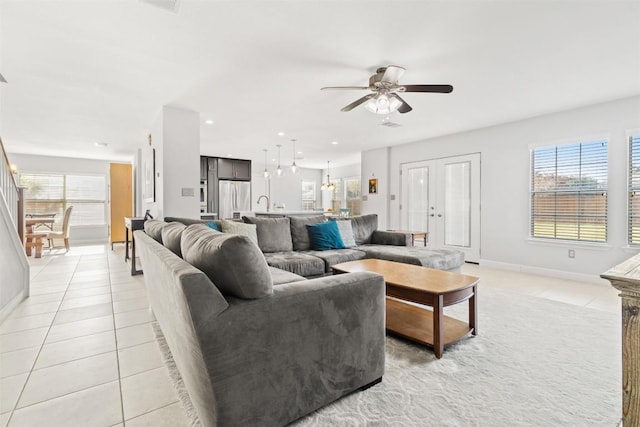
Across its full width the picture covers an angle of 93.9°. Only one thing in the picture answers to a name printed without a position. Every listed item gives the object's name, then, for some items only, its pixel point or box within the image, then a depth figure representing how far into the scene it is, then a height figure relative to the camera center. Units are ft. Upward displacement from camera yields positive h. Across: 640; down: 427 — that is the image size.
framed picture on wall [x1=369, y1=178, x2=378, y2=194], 23.82 +1.82
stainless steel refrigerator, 26.58 +0.94
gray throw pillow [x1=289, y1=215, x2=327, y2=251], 12.98 -1.15
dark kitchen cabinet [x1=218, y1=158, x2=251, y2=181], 27.02 +3.56
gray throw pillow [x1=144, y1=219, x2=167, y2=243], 8.01 -0.64
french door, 18.01 +0.46
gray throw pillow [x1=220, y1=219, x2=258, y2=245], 10.93 -0.76
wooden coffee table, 6.53 -2.08
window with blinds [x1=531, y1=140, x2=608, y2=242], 13.25 +0.81
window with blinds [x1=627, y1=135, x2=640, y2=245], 12.24 +0.69
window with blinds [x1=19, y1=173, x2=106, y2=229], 25.49 +1.00
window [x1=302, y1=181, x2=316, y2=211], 34.58 +1.49
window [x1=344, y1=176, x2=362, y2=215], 31.30 +1.59
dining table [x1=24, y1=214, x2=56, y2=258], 18.78 -1.68
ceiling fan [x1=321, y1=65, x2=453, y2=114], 9.09 +3.78
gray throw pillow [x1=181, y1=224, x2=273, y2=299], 4.10 -0.83
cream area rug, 4.69 -3.26
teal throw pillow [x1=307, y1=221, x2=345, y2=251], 12.84 -1.26
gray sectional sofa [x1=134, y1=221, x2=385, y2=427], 3.75 -1.81
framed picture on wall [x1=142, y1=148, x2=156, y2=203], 15.31 +1.63
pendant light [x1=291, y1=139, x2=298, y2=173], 20.76 +4.65
